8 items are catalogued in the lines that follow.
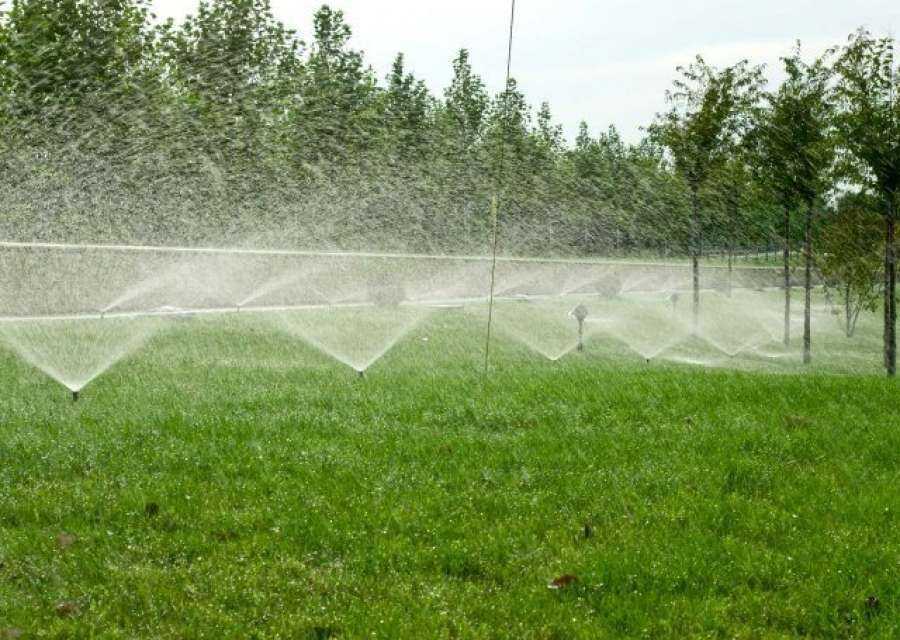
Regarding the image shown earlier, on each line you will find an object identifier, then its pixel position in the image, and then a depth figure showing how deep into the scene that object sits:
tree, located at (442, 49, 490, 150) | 37.62
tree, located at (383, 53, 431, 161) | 33.84
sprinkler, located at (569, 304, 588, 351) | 13.56
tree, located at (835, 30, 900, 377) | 13.53
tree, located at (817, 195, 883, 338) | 18.56
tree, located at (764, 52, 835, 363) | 16.52
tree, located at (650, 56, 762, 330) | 19.53
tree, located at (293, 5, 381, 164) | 29.44
